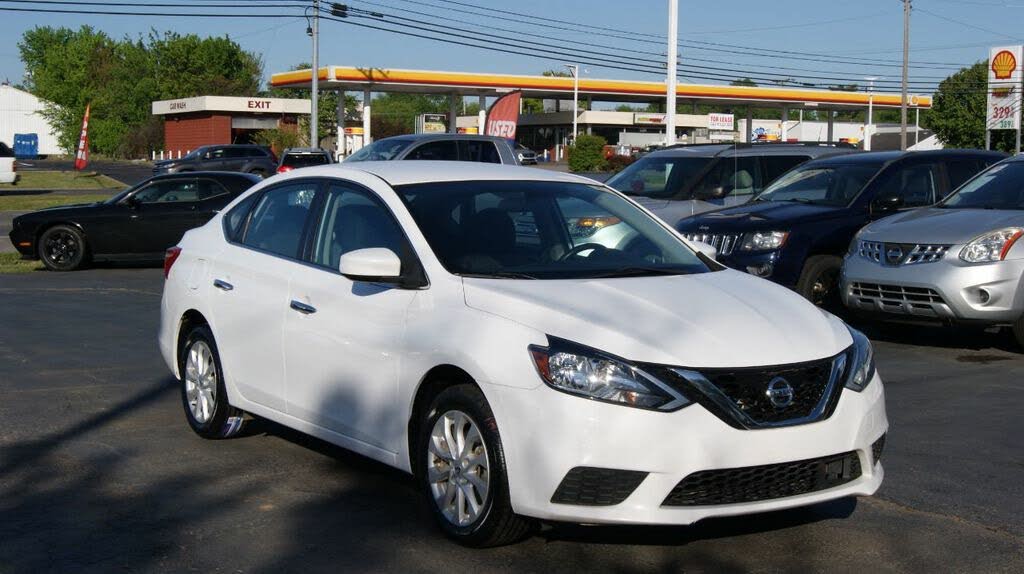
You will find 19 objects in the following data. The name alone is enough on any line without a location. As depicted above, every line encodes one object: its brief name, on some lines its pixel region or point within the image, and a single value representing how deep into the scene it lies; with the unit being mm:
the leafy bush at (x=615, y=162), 60678
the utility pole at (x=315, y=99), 49531
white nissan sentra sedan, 4789
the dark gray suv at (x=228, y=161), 45781
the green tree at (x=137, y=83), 114500
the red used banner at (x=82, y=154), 52950
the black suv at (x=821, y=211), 12133
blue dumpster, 118000
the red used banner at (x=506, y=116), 25219
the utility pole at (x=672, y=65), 27781
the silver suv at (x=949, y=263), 10414
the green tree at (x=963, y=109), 89188
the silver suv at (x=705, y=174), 14945
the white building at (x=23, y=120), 120688
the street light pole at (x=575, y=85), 69625
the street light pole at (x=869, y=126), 71112
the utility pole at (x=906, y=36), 58581
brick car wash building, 83312
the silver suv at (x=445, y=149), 21484
